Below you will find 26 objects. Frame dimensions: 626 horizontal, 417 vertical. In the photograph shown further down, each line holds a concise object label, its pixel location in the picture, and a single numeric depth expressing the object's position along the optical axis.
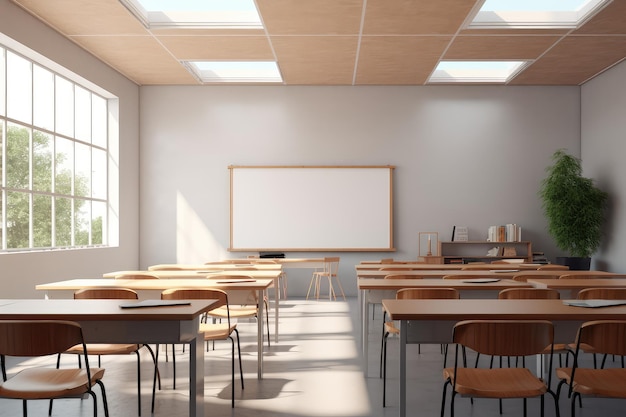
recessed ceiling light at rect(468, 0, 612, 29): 7.81
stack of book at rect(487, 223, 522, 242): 10.78
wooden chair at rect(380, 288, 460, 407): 4.31
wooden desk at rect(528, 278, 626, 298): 4.98
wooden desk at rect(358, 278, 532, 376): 4.88
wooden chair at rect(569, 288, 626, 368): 4.39
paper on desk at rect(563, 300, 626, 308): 3.33
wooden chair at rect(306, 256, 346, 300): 10.49
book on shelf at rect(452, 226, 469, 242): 10.93
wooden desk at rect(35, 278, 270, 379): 4.66
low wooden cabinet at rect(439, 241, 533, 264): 10.69
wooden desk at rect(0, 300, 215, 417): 2.96
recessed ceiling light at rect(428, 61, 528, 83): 10.76
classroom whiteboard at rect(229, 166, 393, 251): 11.05
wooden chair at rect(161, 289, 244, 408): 4.09
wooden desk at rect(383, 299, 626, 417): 3.02
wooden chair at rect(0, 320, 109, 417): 2.60
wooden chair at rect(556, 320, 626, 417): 2.70
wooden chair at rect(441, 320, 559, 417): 2.72
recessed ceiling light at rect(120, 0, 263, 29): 7.93
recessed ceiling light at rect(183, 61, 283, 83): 10.71
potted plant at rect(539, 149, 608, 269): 9.98
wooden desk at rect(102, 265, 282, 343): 5.85
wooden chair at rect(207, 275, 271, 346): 4.75
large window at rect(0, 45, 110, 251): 7.22
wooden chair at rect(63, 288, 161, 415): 3.80
